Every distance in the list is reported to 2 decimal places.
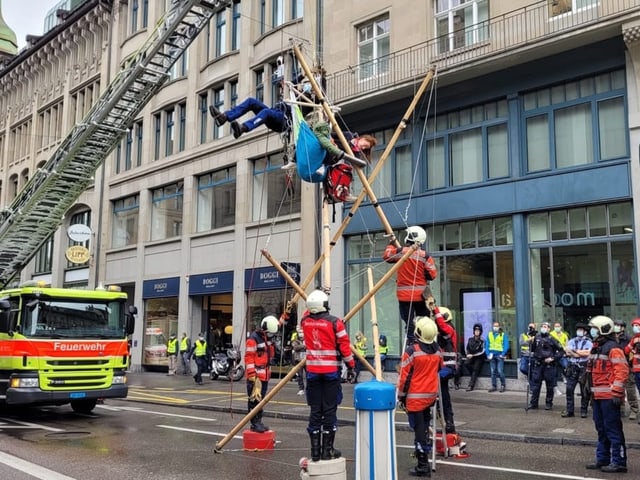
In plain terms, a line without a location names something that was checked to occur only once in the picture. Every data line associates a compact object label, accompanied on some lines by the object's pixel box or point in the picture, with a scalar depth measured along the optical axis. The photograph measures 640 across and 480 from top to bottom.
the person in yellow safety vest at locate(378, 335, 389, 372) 20.17
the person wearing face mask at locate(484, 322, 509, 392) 17.64
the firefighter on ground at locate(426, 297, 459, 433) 9.29
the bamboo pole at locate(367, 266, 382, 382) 7.55
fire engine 12.89
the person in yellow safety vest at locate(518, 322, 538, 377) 15.36
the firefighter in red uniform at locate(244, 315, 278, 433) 10.01
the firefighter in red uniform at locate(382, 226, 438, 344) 8.87
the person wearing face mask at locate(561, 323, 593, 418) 12.79
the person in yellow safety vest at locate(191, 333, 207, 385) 23.36
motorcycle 24.78
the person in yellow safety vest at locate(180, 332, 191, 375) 26.80
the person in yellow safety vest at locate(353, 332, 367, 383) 20.30
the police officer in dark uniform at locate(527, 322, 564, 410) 14.08
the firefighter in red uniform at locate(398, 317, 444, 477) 7.96
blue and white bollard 6.63
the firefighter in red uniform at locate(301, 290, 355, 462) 7.79
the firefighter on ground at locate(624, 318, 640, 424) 12.44
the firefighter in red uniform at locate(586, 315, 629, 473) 8.34
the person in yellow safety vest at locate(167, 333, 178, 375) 27.47
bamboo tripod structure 8.39
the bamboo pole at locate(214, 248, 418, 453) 8.12
